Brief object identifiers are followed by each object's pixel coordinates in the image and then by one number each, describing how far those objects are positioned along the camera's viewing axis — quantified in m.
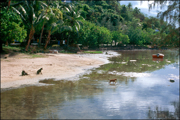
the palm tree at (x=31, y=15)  38.56
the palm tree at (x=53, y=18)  44.10
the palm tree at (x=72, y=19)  52.19
